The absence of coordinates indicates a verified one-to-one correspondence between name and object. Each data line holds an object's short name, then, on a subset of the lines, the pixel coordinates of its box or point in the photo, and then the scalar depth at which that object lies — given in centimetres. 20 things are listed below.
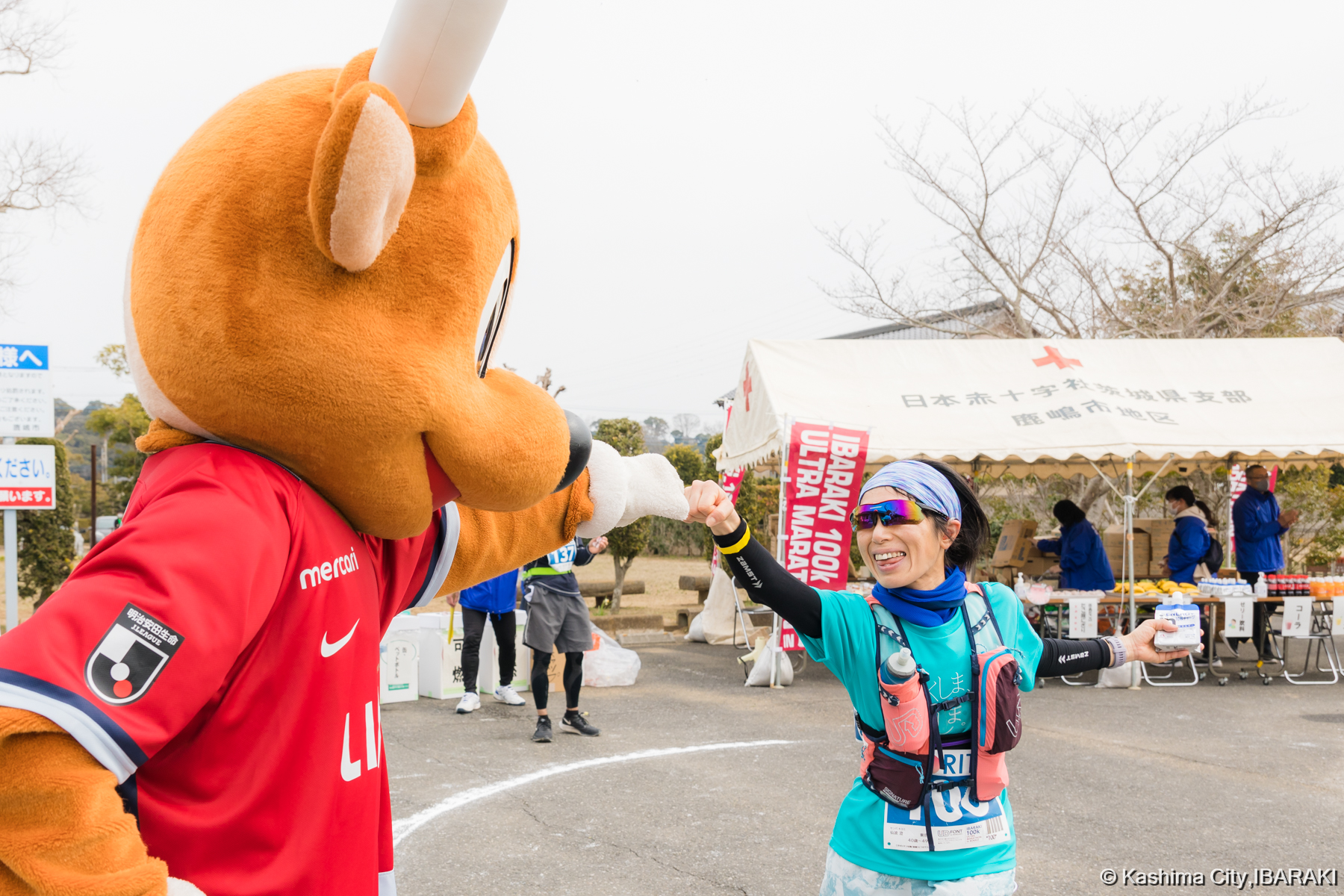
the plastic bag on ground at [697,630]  1188
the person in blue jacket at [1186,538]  1024
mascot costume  116
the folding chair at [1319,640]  947
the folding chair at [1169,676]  936
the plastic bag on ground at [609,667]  881
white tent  905
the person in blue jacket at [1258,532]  1029
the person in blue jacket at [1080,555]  1009
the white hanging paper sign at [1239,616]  952
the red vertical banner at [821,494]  859
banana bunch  988
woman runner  227
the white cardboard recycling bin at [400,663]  795
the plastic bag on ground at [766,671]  905
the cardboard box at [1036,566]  1266
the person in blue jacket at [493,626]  721
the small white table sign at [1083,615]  917
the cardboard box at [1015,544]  1274
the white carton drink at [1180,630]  256
